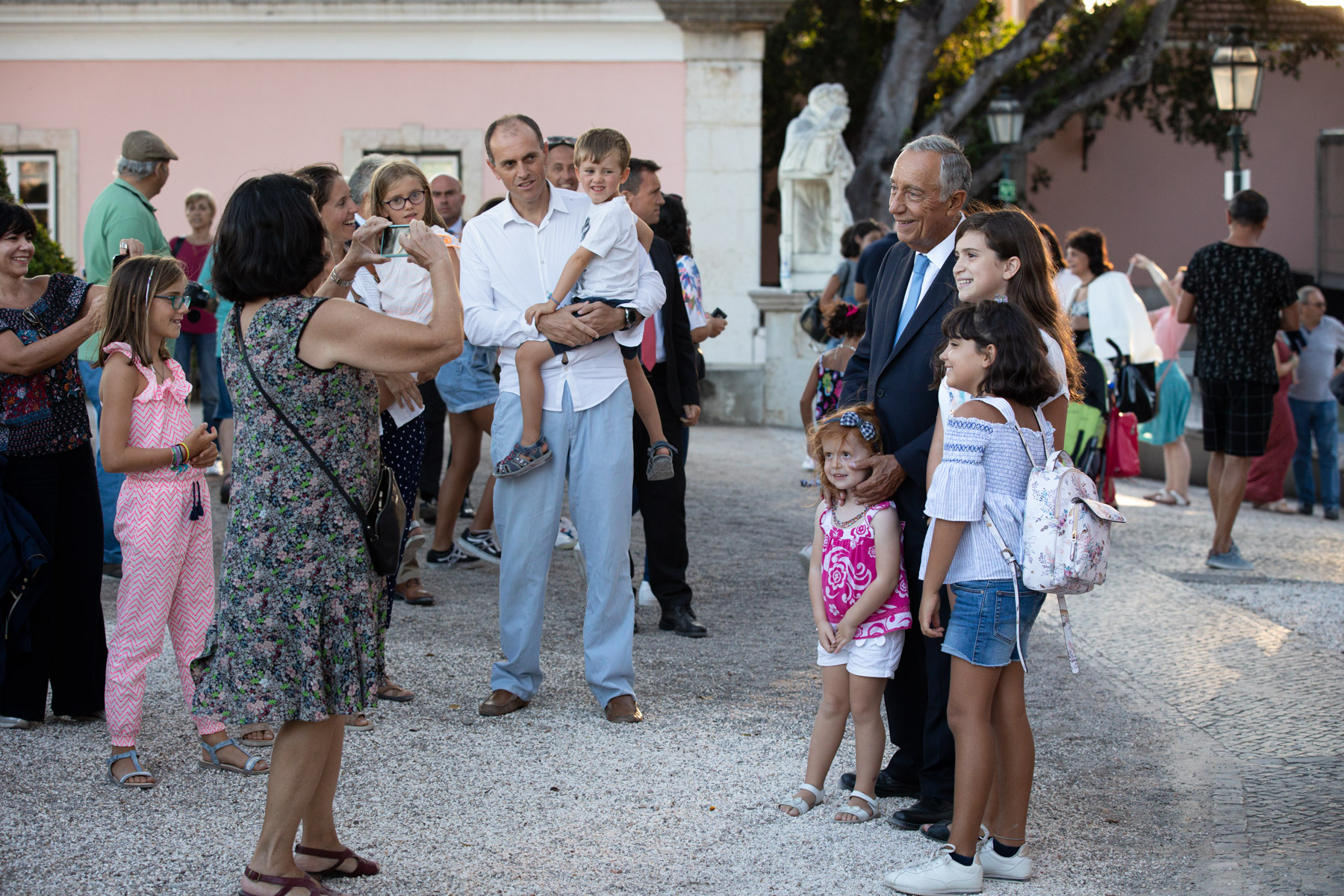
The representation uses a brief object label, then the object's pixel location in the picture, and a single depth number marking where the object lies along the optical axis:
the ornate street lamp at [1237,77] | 13.21
